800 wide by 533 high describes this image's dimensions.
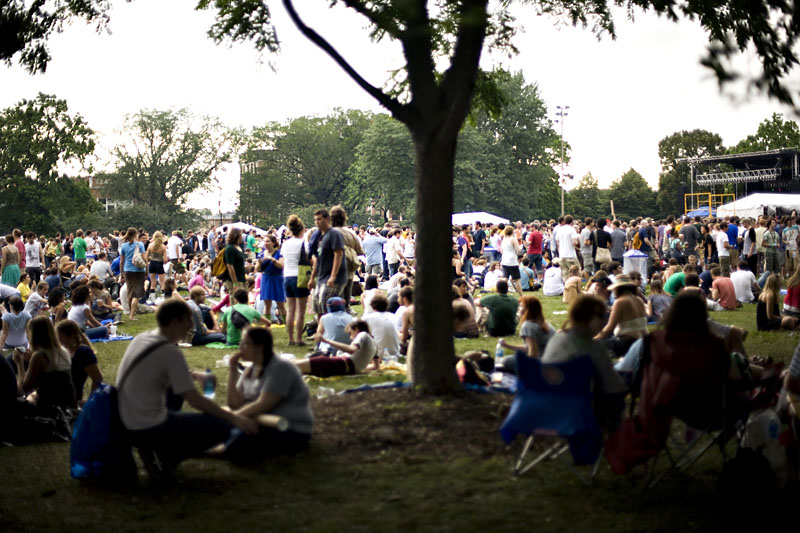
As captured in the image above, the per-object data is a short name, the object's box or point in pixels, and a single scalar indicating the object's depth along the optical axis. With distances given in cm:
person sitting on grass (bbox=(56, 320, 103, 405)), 736
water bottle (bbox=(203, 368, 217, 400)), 616
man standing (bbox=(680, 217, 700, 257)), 2211
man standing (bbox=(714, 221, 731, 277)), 2161
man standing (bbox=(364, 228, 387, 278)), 2239
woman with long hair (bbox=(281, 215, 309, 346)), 1172
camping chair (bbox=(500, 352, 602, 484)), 509
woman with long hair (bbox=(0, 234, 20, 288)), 1934
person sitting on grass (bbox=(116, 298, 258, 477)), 549
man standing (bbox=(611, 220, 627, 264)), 2066
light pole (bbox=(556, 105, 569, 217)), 6944
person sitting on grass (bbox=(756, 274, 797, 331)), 1184
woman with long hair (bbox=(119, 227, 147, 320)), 1627
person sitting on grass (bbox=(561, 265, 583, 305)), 1457
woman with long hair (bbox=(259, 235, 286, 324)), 1271
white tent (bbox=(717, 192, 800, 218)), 4101
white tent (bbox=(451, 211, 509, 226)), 4181
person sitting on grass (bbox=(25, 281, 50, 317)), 1348
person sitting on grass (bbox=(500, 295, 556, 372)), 779
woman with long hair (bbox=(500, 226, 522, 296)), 1931
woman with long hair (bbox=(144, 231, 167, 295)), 1756
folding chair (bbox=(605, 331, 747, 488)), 502
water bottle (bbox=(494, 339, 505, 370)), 865
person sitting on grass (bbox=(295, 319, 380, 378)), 902
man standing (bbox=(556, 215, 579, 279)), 1991
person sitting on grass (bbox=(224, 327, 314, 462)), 577
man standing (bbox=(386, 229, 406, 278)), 2170
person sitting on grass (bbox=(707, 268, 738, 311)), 1545
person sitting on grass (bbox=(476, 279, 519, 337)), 1228
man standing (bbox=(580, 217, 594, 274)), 2048
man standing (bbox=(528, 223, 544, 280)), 2239
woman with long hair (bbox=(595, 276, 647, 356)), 884
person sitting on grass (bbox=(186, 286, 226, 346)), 1235
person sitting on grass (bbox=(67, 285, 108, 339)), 1165
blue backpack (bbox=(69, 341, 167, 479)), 563
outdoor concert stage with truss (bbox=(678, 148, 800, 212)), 5559
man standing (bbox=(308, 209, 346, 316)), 1100
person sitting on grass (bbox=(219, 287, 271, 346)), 1141
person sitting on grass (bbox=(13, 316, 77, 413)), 706
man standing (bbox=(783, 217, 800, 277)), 2339
